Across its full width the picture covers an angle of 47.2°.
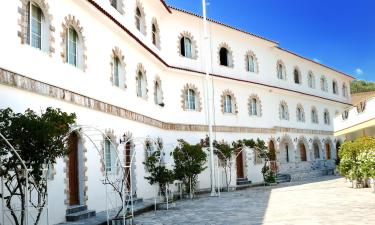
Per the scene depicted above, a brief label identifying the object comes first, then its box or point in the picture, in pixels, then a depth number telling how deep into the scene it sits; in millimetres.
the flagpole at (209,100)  21891
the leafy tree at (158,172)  17250
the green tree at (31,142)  7891
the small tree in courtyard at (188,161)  20391
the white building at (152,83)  11625
